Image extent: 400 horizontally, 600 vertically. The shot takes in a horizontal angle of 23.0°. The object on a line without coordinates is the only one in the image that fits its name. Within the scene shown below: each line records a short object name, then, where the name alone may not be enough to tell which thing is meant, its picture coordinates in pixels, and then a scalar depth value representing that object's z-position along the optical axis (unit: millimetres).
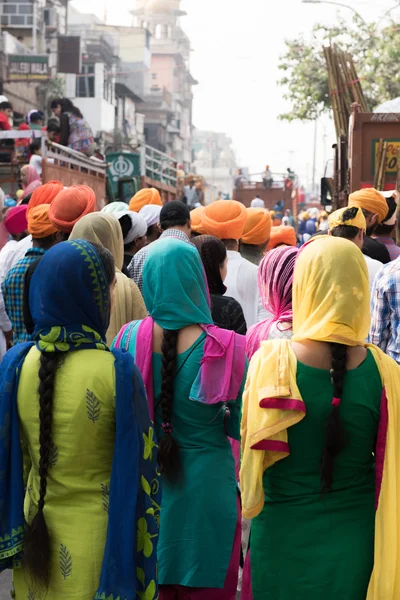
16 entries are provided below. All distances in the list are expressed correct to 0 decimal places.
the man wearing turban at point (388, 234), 6840
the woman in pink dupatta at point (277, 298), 4168
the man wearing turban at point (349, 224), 5633
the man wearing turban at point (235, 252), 6336
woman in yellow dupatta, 3062
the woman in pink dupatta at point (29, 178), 10875
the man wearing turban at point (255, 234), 7447
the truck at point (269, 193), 39000
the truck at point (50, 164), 12422
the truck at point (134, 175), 18922
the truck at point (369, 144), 9719
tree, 27484
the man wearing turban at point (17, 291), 5359
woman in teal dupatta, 3633
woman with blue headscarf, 2934
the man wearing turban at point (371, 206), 6953
